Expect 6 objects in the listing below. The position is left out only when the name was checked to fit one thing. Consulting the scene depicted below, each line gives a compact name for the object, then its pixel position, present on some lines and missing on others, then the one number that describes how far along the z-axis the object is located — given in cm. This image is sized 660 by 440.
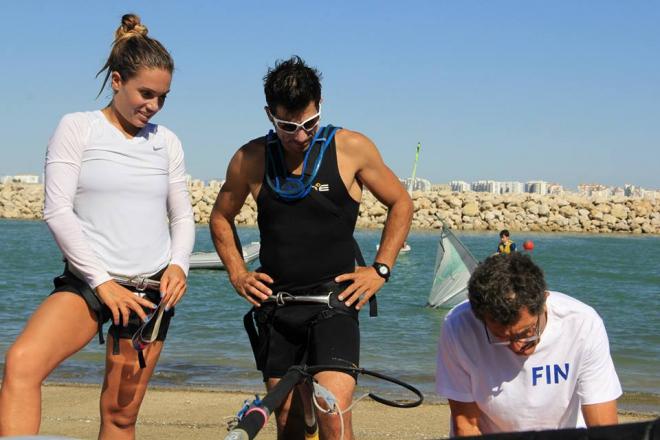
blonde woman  387
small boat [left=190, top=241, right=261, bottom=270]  3193
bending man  349
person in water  2189
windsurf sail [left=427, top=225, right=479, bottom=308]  2014
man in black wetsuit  413
